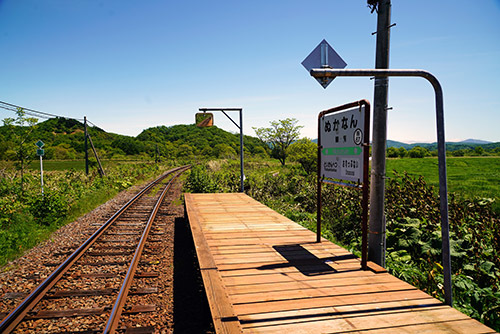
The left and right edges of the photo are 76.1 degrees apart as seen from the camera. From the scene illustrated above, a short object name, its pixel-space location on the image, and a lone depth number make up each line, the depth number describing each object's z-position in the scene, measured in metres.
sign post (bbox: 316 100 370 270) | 3.70
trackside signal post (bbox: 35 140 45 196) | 12.15
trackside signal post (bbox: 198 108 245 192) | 12.80
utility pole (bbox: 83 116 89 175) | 23.58
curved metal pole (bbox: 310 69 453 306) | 3.05
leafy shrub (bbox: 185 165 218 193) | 14.70
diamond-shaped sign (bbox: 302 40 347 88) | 3.88
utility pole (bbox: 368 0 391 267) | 3.99
